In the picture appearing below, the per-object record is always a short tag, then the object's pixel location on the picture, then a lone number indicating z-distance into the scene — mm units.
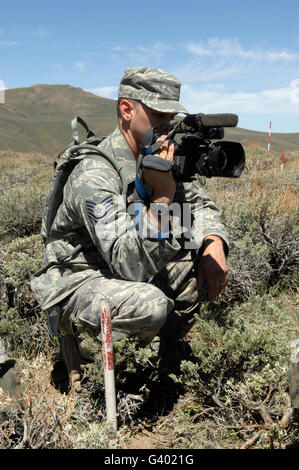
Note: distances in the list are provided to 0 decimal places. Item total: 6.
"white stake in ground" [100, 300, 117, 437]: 1961
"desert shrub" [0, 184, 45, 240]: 4777
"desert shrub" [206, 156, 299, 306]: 3508
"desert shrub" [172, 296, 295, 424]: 2111
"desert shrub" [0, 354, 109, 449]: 1679
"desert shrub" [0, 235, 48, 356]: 2963
